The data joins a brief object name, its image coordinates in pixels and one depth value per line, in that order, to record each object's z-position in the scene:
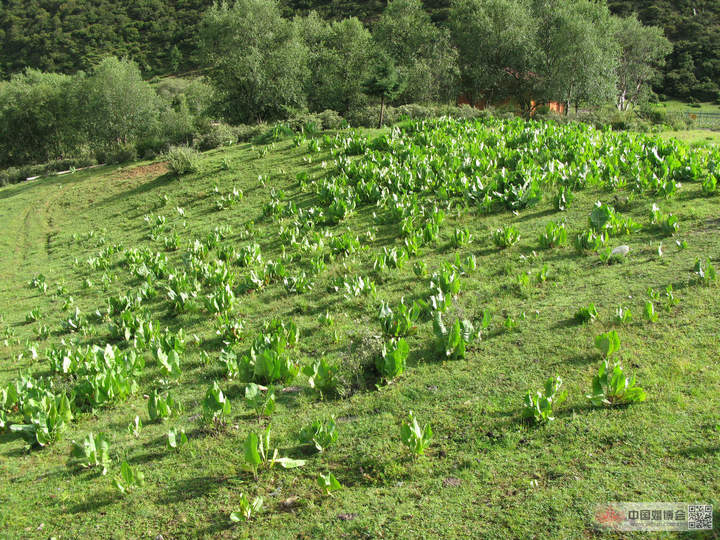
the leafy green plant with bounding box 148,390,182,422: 5.95
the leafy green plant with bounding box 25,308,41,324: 10.98
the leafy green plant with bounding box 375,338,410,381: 5.89
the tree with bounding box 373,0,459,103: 45.59
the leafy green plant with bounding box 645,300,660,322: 6.23
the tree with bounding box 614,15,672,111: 55.84
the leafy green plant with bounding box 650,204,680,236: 9.04
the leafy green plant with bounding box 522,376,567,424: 4.76
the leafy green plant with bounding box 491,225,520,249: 9.69
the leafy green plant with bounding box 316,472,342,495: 4.32
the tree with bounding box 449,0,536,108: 44.97
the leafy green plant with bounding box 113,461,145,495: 4.64
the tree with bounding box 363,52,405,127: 23.48
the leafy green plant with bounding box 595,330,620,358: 5.56
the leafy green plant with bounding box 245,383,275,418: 5.54
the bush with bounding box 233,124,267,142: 25.59
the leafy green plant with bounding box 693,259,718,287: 6.93
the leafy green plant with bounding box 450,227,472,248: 10.14
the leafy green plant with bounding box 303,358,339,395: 5.97
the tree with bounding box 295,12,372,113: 42.47
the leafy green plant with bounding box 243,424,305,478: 4.54
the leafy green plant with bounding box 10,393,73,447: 5.73
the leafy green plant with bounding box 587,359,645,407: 4.77
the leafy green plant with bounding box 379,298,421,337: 7.04
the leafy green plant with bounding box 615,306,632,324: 6.28
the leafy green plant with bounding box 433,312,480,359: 6.29
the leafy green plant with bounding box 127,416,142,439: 5.64
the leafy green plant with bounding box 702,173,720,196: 10.47
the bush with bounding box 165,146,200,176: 20.53
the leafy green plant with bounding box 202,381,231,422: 5.54
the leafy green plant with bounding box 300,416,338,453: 4.89
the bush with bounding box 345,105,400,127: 24.94
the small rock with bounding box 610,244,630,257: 8.47
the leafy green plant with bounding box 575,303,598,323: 6.57
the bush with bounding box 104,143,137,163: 27.84
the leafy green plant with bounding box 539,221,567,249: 9.29
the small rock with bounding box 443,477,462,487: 4.29
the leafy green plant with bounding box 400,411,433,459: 4.58
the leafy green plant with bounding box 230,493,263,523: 4.17
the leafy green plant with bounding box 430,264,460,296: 7.96
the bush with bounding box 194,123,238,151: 25.64
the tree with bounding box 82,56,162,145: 51.66
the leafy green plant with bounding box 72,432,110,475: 5.11
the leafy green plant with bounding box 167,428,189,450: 5.22
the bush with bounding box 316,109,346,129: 24.50
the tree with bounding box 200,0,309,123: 35.28
